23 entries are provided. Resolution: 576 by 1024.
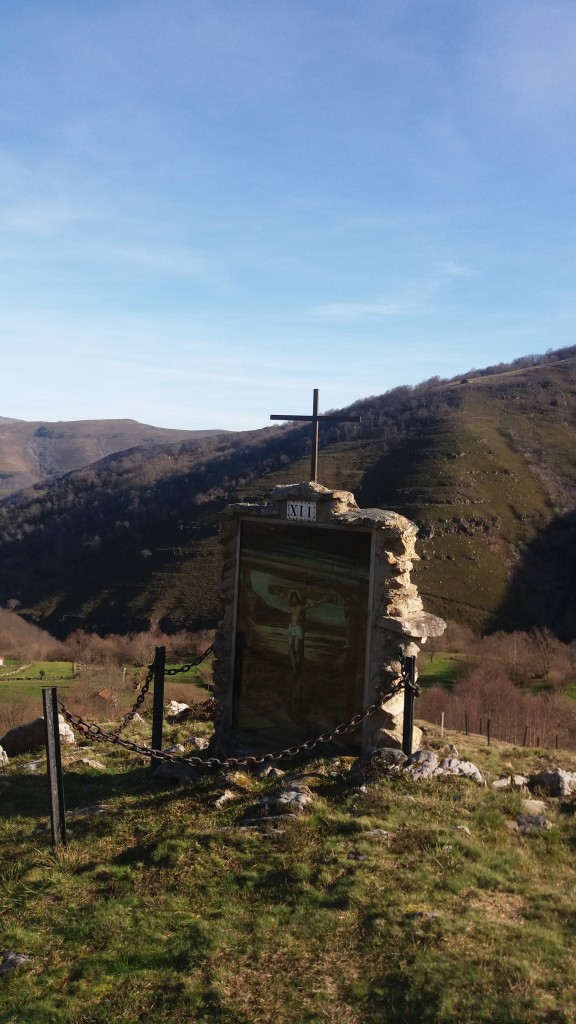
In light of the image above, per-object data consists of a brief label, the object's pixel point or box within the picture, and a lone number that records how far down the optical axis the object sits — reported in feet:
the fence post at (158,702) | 36.42
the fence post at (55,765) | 27.37
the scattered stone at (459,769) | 30.42
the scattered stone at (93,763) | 38.92
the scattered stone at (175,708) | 55.64
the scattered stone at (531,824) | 25.40
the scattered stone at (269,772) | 32.78
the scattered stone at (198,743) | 41.54
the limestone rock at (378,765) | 30.32
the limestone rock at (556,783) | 28.73
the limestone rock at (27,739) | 44.93
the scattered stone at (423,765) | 30.17
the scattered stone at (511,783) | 29.48
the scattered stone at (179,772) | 34.42
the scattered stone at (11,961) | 19.54
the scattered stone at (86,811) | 30.86
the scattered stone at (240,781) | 31.60
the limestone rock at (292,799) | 28.13
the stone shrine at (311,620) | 33.40
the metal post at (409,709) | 31.89
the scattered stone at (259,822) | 27.27
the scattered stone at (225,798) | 30.09
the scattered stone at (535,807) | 26.78
